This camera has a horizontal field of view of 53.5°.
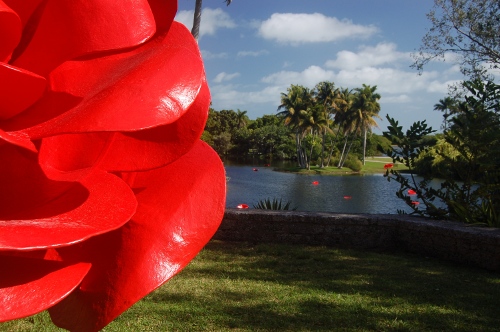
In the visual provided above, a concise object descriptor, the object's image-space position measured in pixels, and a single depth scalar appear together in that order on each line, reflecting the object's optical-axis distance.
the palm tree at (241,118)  67.26
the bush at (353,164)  53.81
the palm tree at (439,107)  67.02
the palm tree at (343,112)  58.44
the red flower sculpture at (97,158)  0.34
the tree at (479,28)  12.67
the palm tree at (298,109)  55.41
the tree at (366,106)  57.31
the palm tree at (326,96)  58.84
